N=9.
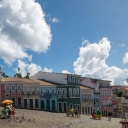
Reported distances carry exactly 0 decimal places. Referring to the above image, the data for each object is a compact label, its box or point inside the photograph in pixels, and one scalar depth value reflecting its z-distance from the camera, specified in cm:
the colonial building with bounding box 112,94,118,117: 4395
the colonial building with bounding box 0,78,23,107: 2935
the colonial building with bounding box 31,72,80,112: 3435
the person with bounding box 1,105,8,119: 1734
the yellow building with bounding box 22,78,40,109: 3068
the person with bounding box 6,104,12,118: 1764
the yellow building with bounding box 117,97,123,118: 4364
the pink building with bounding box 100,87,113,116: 4199
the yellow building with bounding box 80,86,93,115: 3762
